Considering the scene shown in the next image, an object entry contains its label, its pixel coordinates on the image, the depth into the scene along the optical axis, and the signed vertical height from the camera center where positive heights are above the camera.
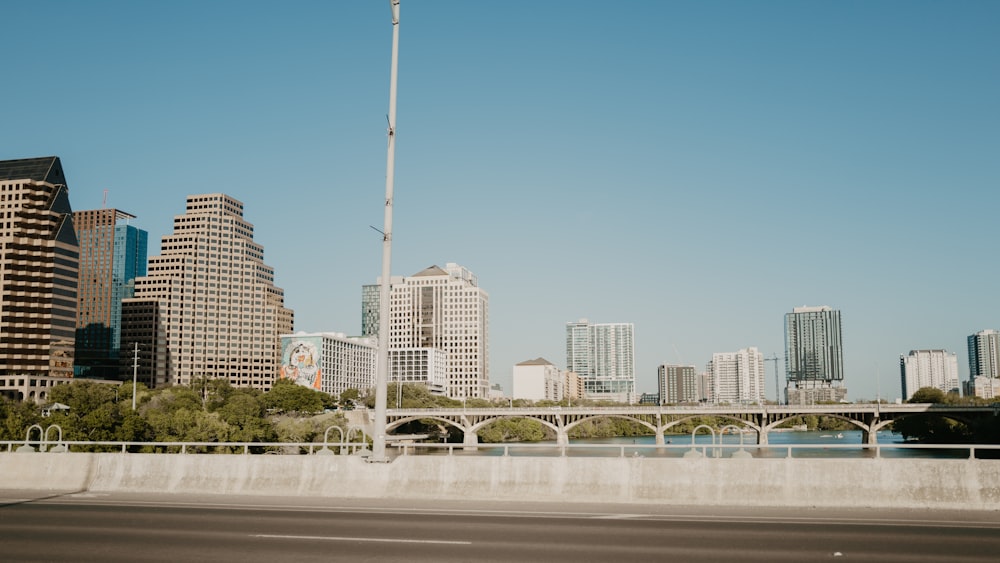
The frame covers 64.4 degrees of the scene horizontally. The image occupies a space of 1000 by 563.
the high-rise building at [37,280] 169.00 +21.41
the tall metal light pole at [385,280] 22.56 +2.96
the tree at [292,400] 169.62 -4.31
